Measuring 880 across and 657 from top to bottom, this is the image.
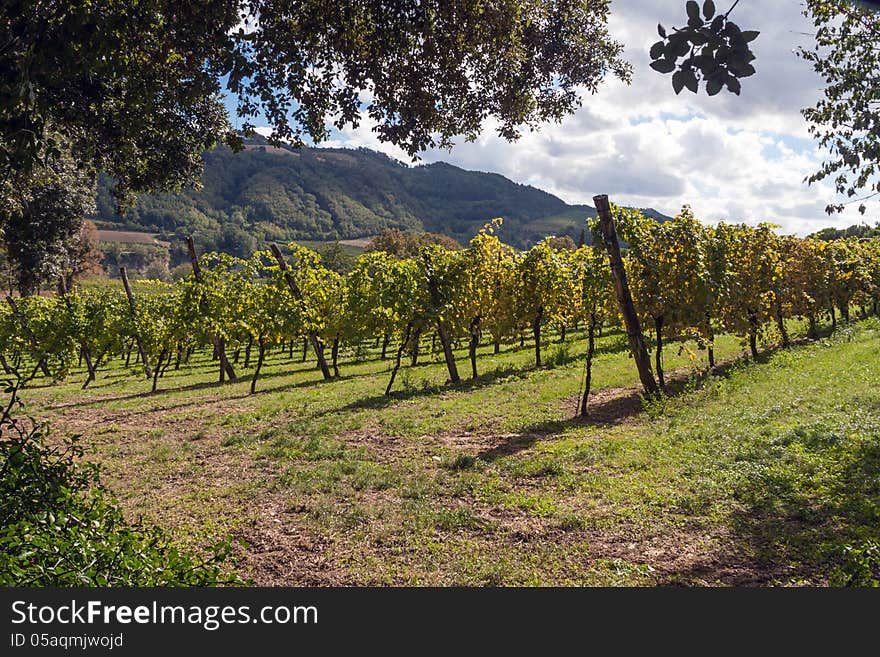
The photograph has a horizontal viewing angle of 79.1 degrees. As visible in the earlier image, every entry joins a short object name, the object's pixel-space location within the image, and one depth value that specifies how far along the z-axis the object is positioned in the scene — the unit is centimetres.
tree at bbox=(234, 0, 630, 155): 624
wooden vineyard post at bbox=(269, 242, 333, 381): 2244
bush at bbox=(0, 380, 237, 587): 352
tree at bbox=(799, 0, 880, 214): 976
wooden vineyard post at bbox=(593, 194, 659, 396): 1147
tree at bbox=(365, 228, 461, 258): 7644
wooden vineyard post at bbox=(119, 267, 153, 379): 2718
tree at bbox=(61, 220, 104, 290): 3687
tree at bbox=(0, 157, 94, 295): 2348
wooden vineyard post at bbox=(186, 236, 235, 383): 2455
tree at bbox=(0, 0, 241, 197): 471
